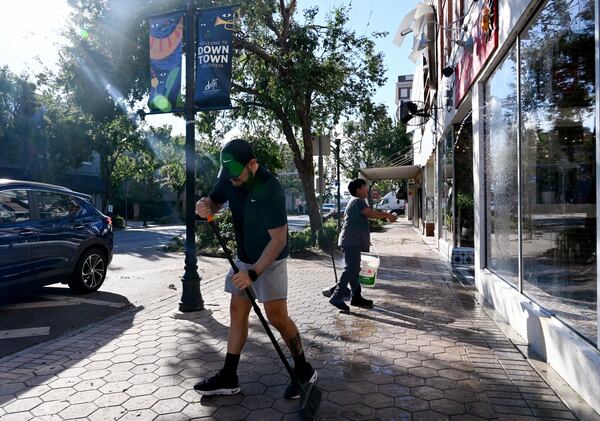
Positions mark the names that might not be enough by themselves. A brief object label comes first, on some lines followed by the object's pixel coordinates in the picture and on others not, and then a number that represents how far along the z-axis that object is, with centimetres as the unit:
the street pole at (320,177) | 1079
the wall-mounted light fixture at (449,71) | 981
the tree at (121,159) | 3137
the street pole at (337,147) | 1810
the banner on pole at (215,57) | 655
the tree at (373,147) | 3638
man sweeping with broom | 334
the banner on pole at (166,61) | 666
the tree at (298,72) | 1298
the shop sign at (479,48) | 617
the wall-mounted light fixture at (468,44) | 778
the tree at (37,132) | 2764
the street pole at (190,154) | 639
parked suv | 606
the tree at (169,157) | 3772
